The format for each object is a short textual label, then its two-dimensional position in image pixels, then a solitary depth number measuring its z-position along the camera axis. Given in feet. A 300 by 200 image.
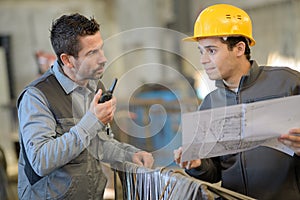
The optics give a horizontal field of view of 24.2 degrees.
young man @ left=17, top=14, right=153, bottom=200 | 8.18
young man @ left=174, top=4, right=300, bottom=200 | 8.62
